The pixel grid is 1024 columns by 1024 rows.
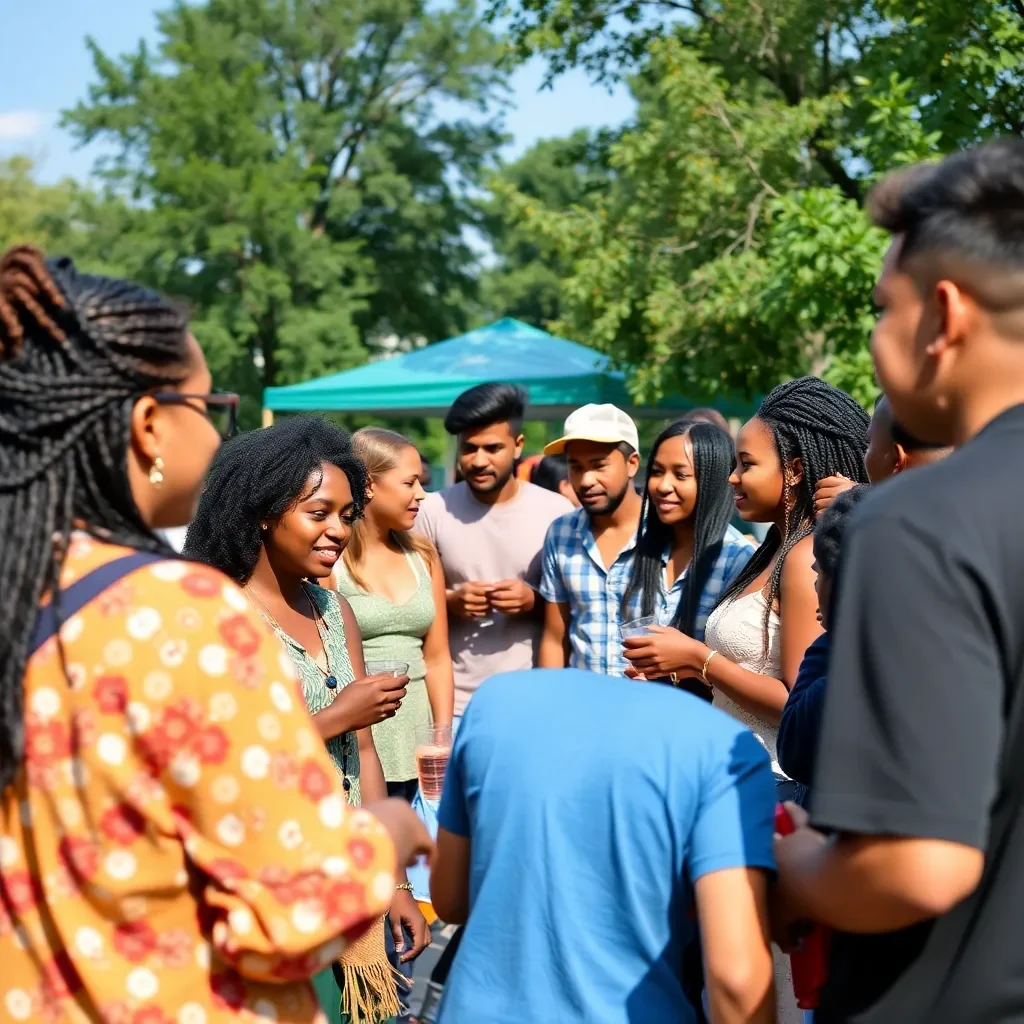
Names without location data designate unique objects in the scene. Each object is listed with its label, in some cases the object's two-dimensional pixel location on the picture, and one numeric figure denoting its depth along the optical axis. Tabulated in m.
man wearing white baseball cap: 5.20
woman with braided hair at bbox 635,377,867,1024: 3.63
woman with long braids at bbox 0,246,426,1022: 1.52
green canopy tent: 12.82
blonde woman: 4.95
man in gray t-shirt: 5.69
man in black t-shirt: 1.42
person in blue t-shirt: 1.80
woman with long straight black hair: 4.79
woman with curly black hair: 3.26
